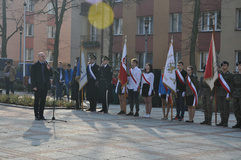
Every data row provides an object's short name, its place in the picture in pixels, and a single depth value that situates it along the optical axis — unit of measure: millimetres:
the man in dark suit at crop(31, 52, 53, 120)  14320
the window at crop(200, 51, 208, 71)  35250
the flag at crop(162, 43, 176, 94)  15008
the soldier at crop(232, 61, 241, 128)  13273
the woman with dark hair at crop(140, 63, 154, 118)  15961
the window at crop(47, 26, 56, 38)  61938
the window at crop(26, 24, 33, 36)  59403
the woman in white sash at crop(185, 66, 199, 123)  14523
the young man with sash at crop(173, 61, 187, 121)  14977
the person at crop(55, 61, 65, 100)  23906
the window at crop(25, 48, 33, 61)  58719
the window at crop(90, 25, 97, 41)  45556
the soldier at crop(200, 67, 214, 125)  14164
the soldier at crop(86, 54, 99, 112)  17953
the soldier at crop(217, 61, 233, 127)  13570
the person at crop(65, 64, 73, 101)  24050
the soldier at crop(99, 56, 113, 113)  17516
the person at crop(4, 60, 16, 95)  26094
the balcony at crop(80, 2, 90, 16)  45156
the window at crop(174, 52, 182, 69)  37138
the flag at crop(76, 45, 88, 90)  18109
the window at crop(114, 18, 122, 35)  42031
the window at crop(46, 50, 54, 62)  60944
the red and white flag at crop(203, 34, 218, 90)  13955
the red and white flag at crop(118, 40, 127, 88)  16922
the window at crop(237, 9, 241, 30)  33000
